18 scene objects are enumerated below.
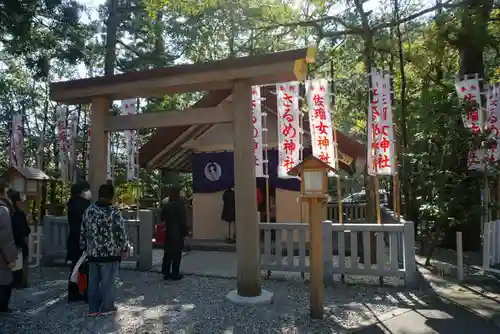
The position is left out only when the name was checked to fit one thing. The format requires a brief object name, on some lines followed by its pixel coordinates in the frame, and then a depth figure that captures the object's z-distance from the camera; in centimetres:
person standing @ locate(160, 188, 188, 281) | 723
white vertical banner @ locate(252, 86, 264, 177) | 905
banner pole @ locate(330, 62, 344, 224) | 754
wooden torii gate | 551
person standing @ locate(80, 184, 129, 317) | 480
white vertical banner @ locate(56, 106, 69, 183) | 1303
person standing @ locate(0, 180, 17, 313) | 455
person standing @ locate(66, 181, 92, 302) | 579
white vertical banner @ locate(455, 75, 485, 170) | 838
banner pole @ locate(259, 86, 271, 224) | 865
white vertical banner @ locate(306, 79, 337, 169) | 816
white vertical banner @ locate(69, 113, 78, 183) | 1328
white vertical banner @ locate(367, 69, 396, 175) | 770
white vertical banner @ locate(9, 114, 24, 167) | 1273
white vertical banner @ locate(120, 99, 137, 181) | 1196
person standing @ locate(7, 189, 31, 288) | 543
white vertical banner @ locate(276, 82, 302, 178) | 884
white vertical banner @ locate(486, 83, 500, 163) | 821
